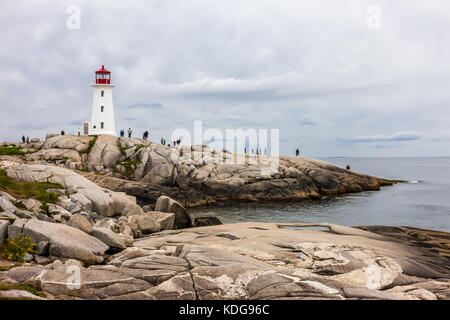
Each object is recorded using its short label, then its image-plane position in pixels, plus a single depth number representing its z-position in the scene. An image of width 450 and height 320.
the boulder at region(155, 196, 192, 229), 27.95
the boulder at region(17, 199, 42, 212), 18.89
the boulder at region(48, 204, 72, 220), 19.58
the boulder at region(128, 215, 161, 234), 23.33
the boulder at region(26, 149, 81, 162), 56.22
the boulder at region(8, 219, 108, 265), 14.40
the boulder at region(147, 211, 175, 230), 25.17
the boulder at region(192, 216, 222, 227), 28.75
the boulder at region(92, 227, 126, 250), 17.11
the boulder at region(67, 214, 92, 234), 17.59
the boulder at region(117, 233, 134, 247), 18.12
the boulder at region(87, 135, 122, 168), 57.88
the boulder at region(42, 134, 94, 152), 60.31
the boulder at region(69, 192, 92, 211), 24.56
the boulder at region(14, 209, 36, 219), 16.73
